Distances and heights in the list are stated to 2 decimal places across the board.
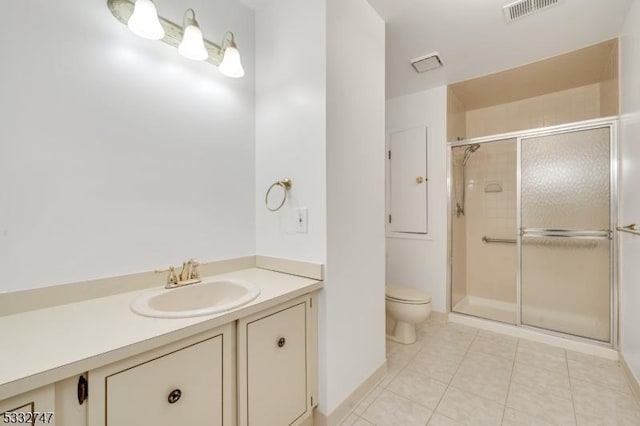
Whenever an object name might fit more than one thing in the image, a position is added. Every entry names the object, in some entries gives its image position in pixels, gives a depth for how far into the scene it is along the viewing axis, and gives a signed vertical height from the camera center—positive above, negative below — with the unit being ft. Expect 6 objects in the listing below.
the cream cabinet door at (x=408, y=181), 9.14 +1.08
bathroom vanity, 2.19 -1.54
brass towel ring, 4.95 +0.50
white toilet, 7.02 -2.56
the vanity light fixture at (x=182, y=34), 3.62 +2.72
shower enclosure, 7.11 -0.52
